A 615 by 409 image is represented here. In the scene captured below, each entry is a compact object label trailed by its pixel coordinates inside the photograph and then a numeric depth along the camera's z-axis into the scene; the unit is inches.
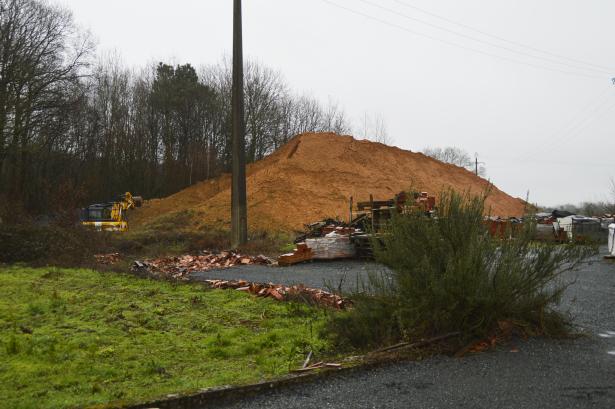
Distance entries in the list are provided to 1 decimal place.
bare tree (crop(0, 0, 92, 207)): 1302.9
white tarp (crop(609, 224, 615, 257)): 637.9
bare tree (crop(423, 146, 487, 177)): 3614.2
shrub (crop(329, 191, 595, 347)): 221.8
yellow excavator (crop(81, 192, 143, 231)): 1101.4
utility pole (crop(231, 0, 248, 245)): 784.3
